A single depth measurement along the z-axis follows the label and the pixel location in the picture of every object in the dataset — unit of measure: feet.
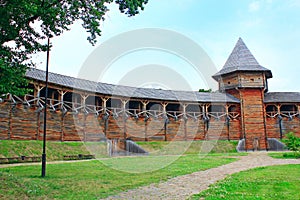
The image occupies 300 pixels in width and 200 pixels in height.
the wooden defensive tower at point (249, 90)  116.98
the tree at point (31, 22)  29.43
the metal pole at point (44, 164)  36.35
